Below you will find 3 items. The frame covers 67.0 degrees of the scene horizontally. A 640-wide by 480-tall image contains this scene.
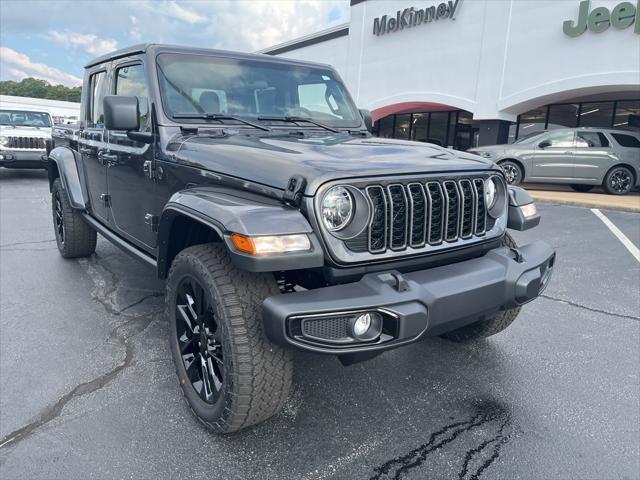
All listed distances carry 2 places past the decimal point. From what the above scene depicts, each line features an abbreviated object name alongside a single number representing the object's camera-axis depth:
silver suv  11.52
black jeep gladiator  1.97
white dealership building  12.43
